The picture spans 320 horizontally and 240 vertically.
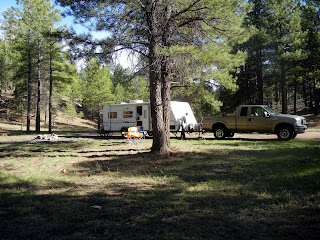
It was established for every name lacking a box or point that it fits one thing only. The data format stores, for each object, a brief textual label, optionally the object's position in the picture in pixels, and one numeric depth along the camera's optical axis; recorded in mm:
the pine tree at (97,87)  34062
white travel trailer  16906
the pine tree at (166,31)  7914
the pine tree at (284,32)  23359
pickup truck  13086
